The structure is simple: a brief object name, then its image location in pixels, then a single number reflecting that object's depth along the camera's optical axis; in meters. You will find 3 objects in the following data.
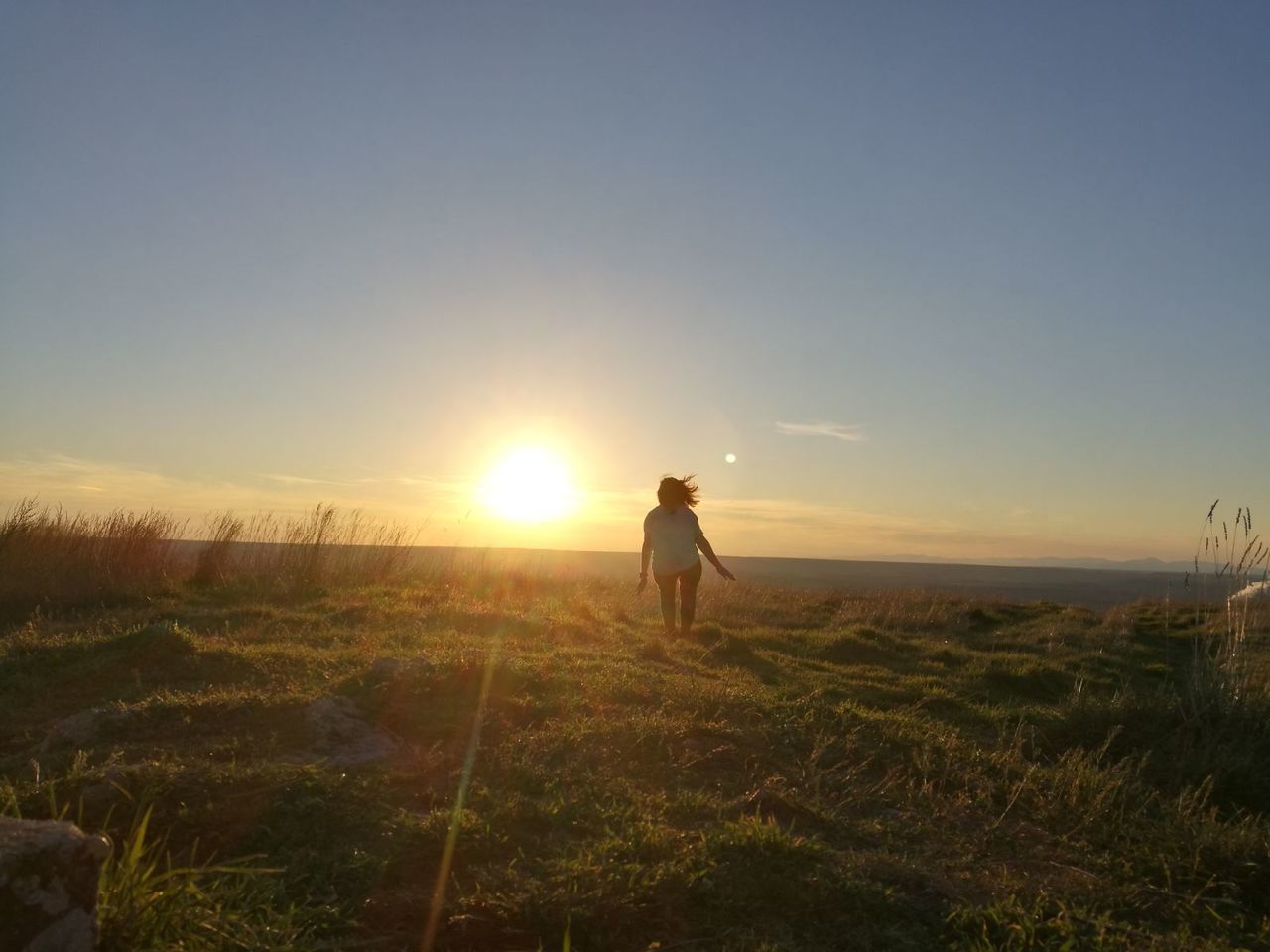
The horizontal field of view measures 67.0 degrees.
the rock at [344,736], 5.30
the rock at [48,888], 2.49
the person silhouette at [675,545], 11.68
